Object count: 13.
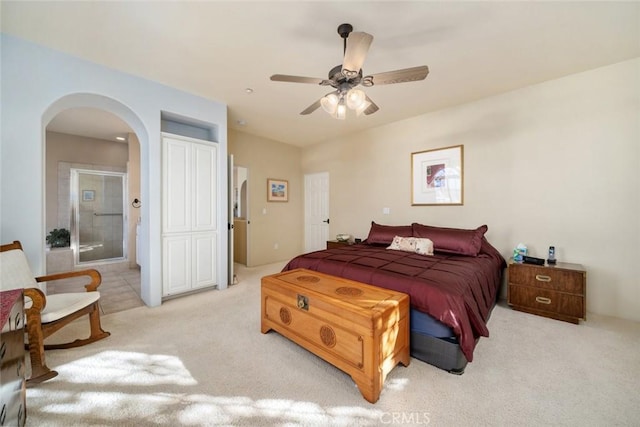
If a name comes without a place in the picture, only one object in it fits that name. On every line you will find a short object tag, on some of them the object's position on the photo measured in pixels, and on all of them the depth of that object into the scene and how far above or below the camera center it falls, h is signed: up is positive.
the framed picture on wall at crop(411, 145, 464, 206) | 3.62 +0.56
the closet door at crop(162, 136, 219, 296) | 3.15 -0.02
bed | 1.78 -0.59
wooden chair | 1.71 -0.76
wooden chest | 1.55 -0.82
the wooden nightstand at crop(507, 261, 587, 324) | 2.48 -0.86
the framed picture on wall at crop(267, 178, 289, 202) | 5.41 +0.52
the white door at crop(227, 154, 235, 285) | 3.83 -0.11
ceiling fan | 1.69 +1.10
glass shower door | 4.79 -0.05
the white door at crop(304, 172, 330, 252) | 5.55 +0.03
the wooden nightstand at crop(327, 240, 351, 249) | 4.61 -0.61
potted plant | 4.40 -0.46
